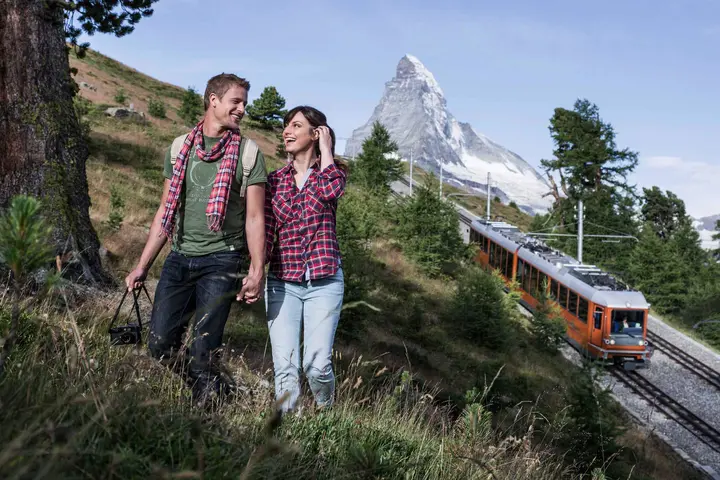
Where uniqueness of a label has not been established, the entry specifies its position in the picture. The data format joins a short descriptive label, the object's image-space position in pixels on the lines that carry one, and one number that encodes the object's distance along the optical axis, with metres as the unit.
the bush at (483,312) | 19.77
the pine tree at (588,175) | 45.41
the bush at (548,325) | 20.22
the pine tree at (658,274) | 38.22
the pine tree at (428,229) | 26.33
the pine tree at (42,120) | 5.66
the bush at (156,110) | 41.72
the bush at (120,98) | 42.31
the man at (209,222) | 3.37
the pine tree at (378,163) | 38.50
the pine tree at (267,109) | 52.81
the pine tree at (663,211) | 57.97
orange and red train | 18.34
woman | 3.54
